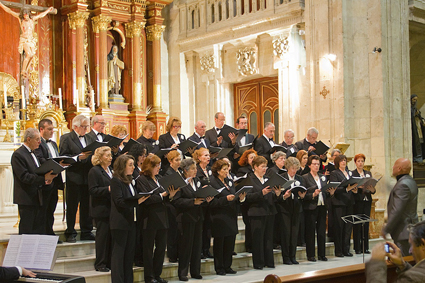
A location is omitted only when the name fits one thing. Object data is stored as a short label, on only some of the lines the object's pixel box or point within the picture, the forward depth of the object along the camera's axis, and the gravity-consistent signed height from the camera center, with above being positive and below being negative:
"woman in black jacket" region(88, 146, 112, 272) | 5.92 -0.67
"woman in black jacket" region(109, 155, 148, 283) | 5.57 -0.77
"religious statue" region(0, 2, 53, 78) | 11.04 +2.05
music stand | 7.59 -1.12
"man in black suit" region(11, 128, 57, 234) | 5.78 -0.41
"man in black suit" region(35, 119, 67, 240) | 6.14 -0.41
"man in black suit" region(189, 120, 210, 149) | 7.91 +0.04
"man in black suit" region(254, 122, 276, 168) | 8.20 -0.08
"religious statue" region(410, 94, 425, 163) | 11.38 +0.04
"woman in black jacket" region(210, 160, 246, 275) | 6.55 -0.91
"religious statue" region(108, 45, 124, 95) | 12.44 +1.47
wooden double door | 12.26 +0.77
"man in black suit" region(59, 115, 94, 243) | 6.55 -0.45
